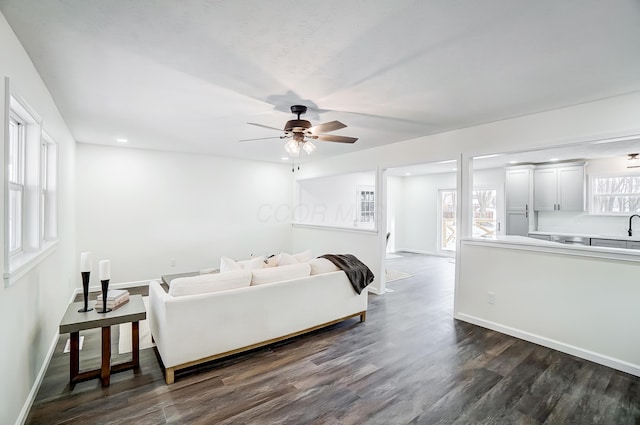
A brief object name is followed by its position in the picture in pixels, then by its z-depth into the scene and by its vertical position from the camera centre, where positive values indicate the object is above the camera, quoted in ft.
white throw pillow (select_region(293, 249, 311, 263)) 12.34 -1.85
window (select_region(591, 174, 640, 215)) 18.12 +1.33
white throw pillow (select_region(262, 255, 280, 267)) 11.80 -2.00
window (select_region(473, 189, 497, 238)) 25.27 +0.21
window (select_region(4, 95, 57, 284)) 7.22 +0.60
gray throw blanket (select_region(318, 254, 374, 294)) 12.17 -2.38
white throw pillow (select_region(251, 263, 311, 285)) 10.05 -2.14
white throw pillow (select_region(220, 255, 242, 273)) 10.69 -1.94
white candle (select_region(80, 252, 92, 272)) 8.41 -1.45
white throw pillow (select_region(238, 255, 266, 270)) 10.94 -1.92
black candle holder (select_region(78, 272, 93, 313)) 8.23 -2.17
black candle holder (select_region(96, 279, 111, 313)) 8.30 -2.33
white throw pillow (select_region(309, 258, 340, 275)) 11.66 -2.12
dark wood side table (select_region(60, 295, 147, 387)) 7.67 -3.01
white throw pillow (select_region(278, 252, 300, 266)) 11.93 -1.91
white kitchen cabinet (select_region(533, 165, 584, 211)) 19.66 +1.86
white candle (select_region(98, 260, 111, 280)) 8.38 -1.67
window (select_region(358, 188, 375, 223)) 28.43 +0.82
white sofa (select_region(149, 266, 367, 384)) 8.31 -3.35
